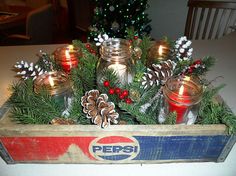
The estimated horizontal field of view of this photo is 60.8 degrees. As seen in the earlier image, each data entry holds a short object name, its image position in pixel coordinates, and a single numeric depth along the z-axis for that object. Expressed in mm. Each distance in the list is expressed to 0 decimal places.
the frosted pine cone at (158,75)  497
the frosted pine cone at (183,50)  593
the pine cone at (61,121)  469
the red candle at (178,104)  443
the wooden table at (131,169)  496
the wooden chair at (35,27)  1856
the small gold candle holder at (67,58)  628
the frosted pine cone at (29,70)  556
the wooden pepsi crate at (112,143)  438
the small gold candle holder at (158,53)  617
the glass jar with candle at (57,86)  491
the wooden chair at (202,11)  1397
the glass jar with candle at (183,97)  440
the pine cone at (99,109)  428
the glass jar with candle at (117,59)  499
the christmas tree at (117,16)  1814
